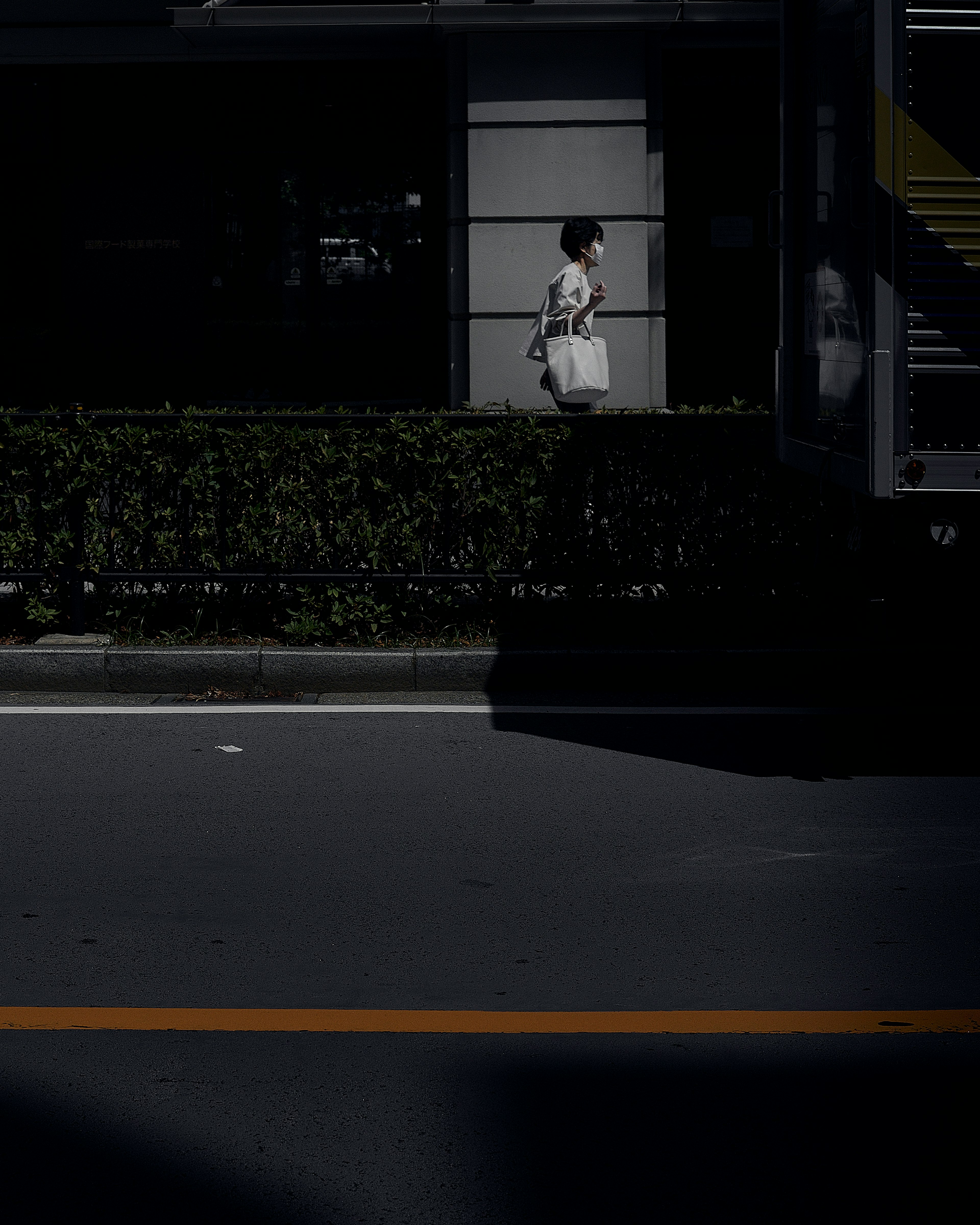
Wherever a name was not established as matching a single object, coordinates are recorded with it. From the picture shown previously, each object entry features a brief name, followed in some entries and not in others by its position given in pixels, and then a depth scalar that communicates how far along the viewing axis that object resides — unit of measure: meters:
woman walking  11.05
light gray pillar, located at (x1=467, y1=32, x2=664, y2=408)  14.30
